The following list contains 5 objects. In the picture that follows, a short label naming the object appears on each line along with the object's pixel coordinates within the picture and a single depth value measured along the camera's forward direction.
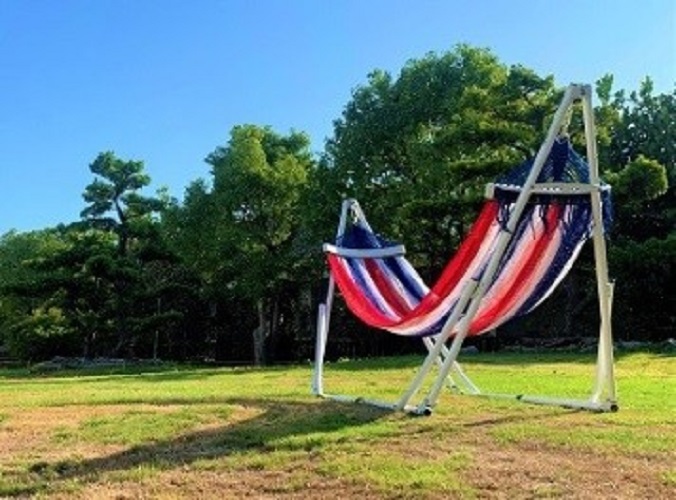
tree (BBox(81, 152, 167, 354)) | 22.58
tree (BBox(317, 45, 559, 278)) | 17.02
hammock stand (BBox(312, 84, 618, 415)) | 5.88
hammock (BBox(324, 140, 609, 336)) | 6.05
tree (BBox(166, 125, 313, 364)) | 20.31
